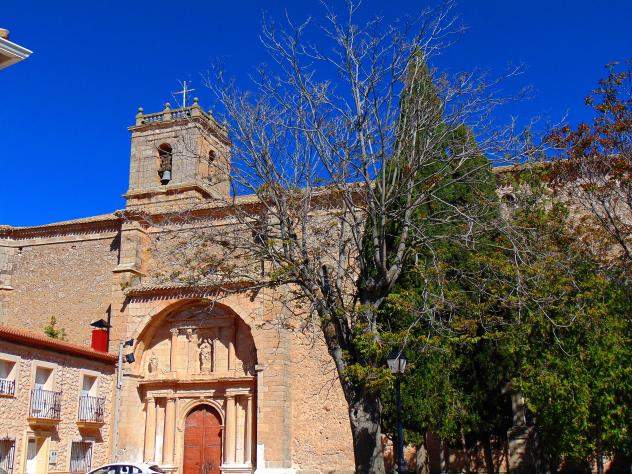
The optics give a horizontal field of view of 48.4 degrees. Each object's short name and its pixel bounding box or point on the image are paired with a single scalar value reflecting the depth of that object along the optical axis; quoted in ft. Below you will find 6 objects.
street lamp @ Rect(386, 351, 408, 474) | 39.81
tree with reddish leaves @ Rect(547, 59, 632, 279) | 47.26
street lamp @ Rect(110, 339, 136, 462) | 73.36
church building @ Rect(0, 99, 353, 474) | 71.97
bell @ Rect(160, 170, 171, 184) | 92.58
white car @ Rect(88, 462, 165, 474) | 59.67
